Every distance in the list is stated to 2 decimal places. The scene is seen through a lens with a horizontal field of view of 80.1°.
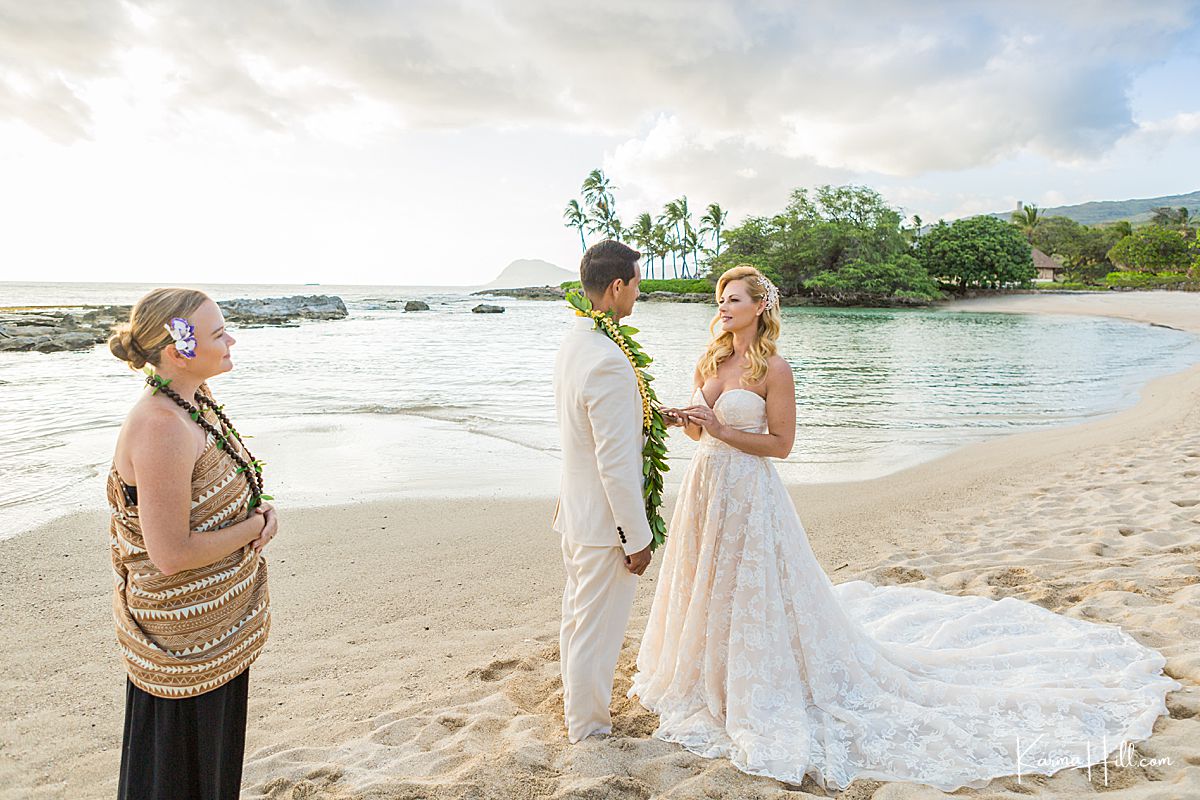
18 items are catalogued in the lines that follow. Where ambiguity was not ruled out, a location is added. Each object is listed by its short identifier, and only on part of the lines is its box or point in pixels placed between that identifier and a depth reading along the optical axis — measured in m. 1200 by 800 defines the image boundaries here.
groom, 3.12
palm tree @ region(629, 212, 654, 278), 91.88
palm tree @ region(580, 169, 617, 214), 88.76
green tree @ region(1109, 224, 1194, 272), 69.19
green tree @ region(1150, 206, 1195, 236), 96.73
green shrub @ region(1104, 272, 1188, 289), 61.61
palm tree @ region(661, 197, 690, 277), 89.06
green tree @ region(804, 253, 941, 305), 61.47
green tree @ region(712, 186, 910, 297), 63.81
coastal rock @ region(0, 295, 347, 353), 26.75
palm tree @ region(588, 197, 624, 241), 90.38
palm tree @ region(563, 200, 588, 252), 93.00
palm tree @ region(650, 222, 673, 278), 91.19
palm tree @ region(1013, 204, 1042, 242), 92.88
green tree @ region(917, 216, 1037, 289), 65.75
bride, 3.25
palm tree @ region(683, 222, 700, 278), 91.19
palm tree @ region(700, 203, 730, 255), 88.38
